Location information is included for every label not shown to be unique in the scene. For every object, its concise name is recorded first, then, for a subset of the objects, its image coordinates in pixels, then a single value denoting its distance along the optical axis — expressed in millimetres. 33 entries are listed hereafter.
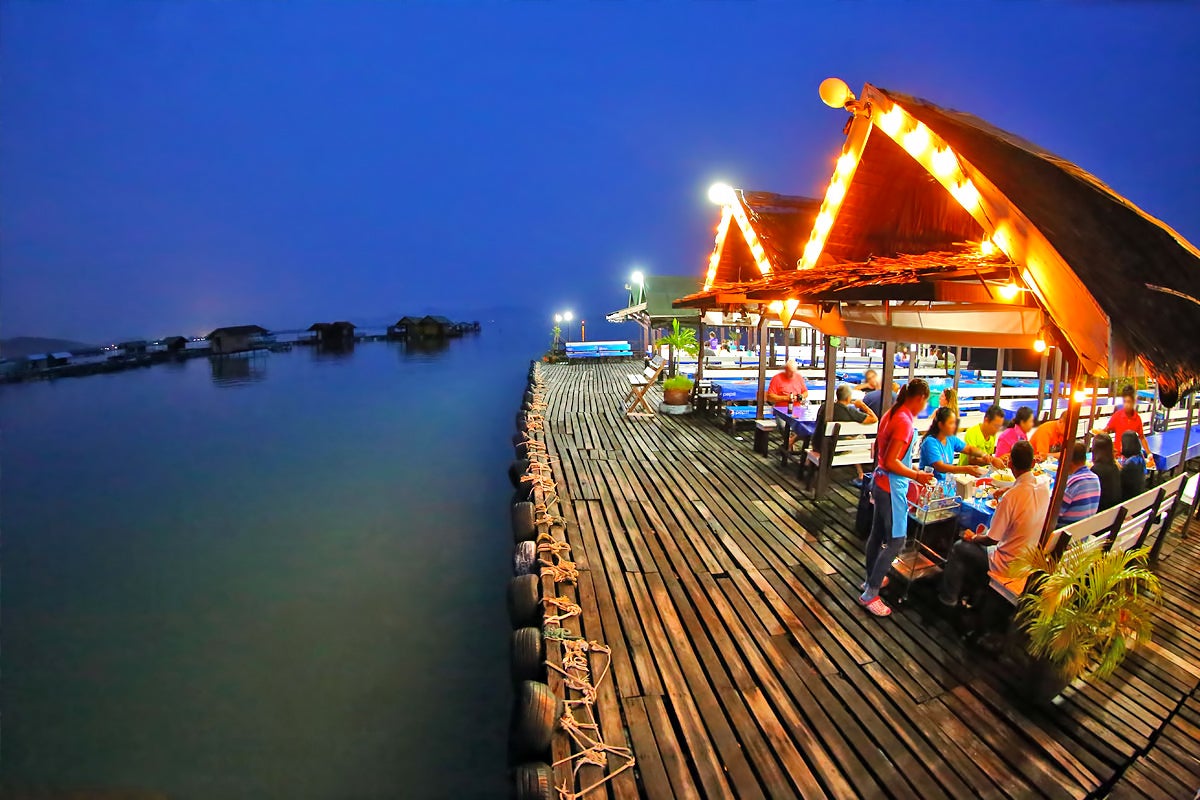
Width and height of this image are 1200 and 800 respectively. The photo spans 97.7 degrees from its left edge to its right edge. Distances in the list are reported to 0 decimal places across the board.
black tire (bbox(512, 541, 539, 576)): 5621
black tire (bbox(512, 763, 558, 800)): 2881
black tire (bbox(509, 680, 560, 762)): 3189
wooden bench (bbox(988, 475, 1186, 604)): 3705
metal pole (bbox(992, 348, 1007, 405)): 10376
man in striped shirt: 4215
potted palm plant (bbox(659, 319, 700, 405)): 14273
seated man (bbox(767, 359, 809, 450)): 10719
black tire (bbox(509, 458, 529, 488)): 9469
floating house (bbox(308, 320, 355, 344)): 99312
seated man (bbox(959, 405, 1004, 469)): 6348
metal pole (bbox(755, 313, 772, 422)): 10877
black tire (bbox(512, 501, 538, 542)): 6738
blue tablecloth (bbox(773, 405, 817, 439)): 8883
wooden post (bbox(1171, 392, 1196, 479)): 5254
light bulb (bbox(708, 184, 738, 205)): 8547
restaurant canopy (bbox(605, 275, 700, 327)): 14211
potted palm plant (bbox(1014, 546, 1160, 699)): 3291
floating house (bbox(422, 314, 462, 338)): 101544
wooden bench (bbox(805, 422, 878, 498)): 7333
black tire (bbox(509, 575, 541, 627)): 4961
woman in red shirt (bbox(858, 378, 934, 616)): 4324
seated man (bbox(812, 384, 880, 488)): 7805
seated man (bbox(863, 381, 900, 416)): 8758
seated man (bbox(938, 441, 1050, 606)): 3920
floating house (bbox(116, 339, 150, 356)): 64438
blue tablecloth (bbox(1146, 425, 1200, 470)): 7215
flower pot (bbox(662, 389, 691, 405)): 14289
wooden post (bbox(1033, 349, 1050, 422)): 10189
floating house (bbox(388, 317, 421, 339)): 101638
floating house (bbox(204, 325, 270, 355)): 71125
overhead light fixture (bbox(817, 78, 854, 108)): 4605
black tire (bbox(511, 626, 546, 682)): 4109
